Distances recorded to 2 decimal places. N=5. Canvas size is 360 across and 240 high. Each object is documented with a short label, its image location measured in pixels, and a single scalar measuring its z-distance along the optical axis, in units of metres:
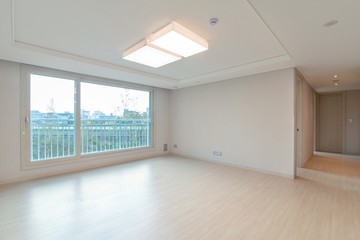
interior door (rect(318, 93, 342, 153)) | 6.57
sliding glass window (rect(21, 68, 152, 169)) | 3.73
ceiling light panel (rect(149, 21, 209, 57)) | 2.23
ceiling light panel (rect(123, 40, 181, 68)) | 2.71
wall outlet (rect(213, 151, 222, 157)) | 4.95
